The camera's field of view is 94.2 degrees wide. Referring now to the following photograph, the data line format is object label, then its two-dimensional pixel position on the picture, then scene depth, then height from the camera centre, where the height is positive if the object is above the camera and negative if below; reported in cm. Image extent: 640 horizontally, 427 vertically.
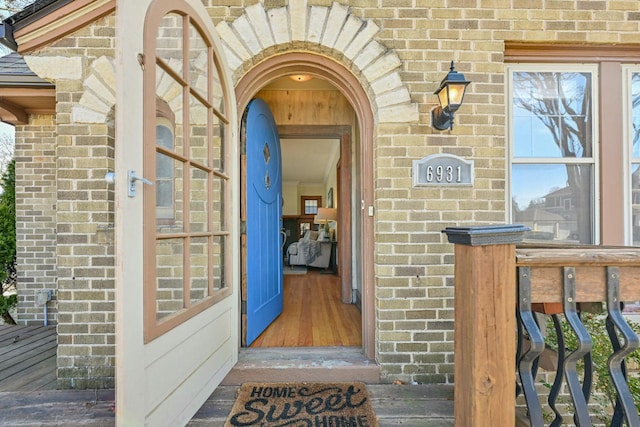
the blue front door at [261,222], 243 -8
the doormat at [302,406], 167 -117
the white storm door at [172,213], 113 +0
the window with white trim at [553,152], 230 +47
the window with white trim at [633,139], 227 +57
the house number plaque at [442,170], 208 +30
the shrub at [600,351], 151 -74
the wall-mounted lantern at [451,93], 182 +75
